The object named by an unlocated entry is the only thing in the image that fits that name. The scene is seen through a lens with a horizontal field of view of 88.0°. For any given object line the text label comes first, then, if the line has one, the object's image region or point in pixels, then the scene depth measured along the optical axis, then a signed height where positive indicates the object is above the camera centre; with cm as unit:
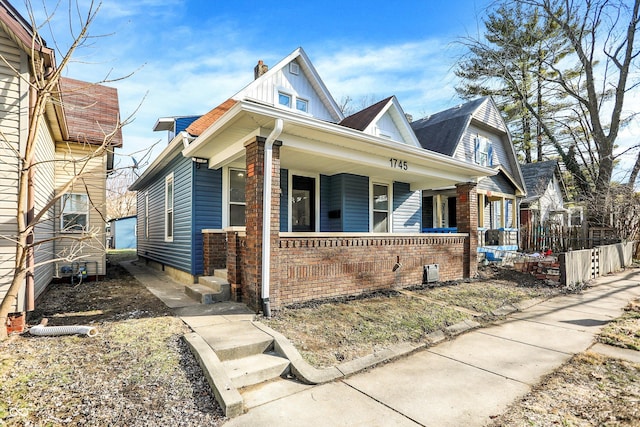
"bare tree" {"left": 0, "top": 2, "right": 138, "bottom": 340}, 378 +107
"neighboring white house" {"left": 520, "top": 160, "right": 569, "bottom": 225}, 1733 +150
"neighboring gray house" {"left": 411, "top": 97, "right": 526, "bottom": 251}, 1333 +286
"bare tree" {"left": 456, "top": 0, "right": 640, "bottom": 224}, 1417 +732
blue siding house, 515 +61
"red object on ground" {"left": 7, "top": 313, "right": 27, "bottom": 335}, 402 -122
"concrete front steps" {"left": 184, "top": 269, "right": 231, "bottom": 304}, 559 -121
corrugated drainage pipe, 392 -128
